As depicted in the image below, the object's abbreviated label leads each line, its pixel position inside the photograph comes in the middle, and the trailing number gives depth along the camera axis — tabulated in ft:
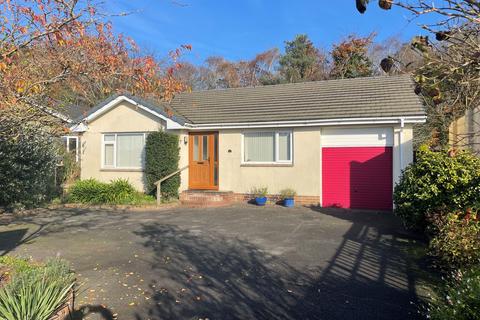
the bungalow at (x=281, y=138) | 43.16
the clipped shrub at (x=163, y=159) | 49.32
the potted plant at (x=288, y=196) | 45.70
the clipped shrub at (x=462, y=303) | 10.33
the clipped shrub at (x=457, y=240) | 18.79
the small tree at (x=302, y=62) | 109.91
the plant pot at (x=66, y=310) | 13.01
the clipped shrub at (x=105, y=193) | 48.03
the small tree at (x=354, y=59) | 92.38
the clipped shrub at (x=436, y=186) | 24.63
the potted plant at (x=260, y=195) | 46.74
